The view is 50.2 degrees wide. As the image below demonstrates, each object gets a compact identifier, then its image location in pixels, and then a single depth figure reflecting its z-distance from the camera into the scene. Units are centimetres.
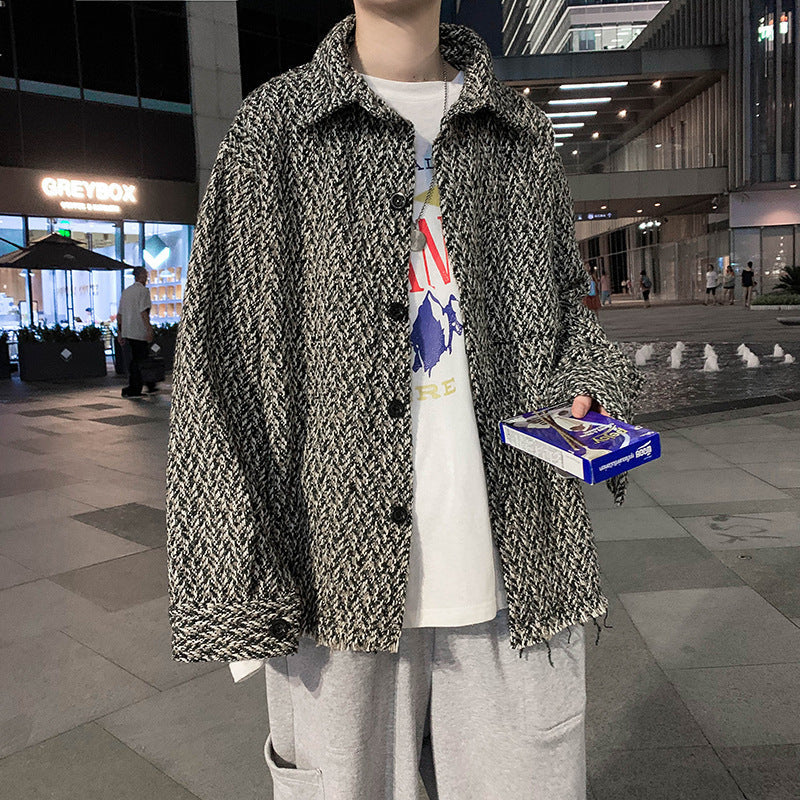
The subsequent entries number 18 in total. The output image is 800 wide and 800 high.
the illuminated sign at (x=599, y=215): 4062
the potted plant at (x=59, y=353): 1647
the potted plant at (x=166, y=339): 1791
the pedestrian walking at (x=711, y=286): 3544
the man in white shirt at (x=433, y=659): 140
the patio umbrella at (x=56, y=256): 1675
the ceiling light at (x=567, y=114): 3953
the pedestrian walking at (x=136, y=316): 1279
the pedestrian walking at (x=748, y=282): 3317
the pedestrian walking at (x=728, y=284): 3475
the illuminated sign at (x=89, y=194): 2009
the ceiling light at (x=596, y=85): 3688
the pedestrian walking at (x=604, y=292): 3759
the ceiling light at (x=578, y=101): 3838
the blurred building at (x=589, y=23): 6588
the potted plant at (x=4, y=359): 1731
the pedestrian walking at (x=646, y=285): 3984
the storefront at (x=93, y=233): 1988
